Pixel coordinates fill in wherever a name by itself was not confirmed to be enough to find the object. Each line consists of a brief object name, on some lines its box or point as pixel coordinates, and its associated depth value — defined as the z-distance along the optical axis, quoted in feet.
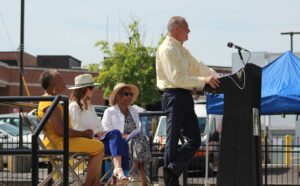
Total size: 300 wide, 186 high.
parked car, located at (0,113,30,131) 77.30
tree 118.83
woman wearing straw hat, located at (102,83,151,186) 26.53
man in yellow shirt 22.29
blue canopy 41.11
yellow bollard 53.33
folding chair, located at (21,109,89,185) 21.66
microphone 20.84
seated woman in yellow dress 21.83
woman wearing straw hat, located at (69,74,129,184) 24.14
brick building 162.71
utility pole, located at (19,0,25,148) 73.10
